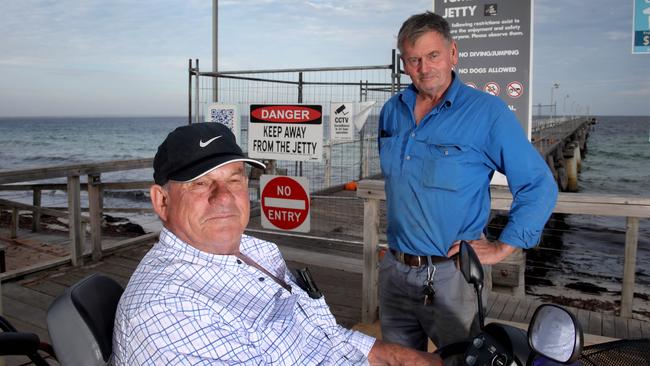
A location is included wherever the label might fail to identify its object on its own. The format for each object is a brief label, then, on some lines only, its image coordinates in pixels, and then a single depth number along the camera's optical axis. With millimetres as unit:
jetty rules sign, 3682
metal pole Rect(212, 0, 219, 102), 6188
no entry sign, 4906
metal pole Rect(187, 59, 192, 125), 6129
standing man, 2066
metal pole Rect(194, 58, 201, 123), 6098
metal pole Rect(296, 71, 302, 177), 6543
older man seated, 1276
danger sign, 4871
